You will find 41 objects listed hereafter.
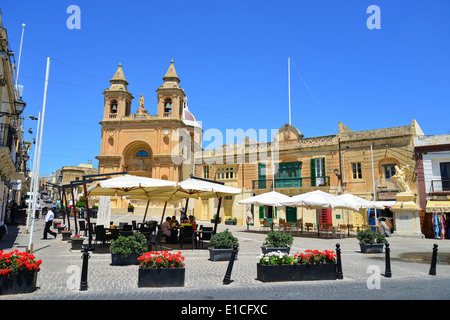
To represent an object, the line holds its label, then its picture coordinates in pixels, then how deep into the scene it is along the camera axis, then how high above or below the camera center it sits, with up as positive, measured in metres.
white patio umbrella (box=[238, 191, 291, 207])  20.20 +0.84
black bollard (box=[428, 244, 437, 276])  8.44 -1.28
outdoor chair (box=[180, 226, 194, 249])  12.90 -0.88
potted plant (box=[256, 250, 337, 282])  7.51 -1.25
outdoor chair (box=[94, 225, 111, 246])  12.37 -0.83
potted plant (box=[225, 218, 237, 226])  31.39 -0.85
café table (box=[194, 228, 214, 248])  13.40 -0.86
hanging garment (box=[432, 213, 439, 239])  22.05 -0.94
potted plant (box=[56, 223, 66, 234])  18.46 -0.98
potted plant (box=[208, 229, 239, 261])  10.25 -1.07
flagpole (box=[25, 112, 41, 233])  12.05 +0.40
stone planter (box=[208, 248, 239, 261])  10.23 -1.31
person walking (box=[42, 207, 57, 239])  15.70 -0.50
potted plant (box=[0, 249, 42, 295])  6.00 -1.16
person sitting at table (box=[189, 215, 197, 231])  15.01 -0.38
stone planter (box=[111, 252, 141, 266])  9.05 -1.34
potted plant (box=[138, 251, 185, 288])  6.75 -1.23
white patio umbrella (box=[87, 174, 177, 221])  11.31 +0.91
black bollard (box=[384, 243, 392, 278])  8.25 -1.39
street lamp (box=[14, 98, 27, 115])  13.56 +4.36
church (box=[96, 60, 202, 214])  41.25 +9.57
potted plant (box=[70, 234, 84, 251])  12.22 -1.19
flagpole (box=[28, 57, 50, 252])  12.01 +3.58
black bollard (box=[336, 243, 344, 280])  7.86 -1.36
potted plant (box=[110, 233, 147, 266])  8.93 -1.04
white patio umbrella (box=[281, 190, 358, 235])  17.78 +0.64
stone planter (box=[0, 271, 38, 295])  5.99 -1.34
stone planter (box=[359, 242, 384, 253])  12.88 -1.32
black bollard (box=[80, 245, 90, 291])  6.40 -1.24
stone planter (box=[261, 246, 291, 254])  10.76 -1.19
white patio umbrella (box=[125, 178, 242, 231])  12.63 +0.89
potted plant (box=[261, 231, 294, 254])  10.83 -0.98
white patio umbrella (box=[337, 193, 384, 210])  20.26 +0.74
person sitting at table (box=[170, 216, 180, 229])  14.59 -0.54
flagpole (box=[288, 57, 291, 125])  31.80 +12.37
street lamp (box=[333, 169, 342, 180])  27.71 +3.27
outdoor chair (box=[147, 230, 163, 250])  11.21 -0.97
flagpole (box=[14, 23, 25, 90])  19.18 +9.47
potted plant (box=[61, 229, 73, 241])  15.19 -1.12
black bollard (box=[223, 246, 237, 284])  7.17 -1.36
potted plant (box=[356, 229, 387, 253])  12.86 -1.11
